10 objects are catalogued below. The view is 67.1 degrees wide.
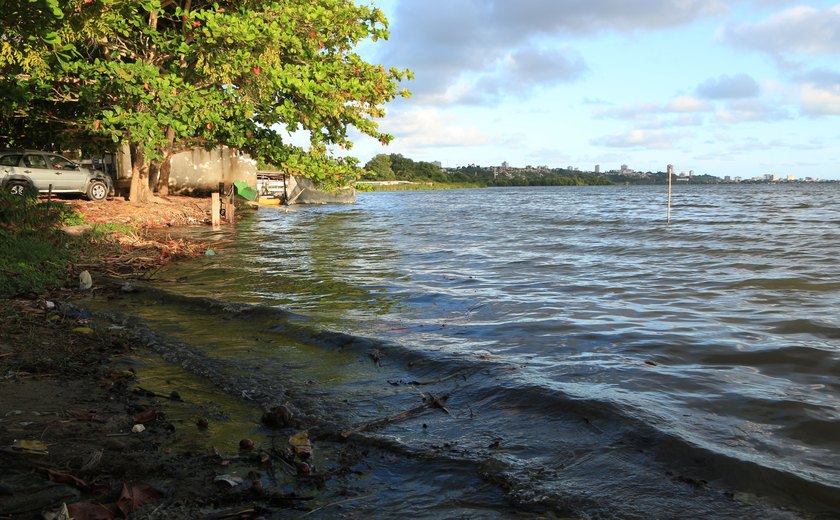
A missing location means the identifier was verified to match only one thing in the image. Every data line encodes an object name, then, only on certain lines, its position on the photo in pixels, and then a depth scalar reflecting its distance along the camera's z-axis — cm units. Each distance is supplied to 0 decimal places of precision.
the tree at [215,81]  1678
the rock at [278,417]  444
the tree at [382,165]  14450
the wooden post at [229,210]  2710
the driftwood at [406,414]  439
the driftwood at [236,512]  304
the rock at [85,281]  986
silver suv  2266
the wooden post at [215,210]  2391
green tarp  3624
